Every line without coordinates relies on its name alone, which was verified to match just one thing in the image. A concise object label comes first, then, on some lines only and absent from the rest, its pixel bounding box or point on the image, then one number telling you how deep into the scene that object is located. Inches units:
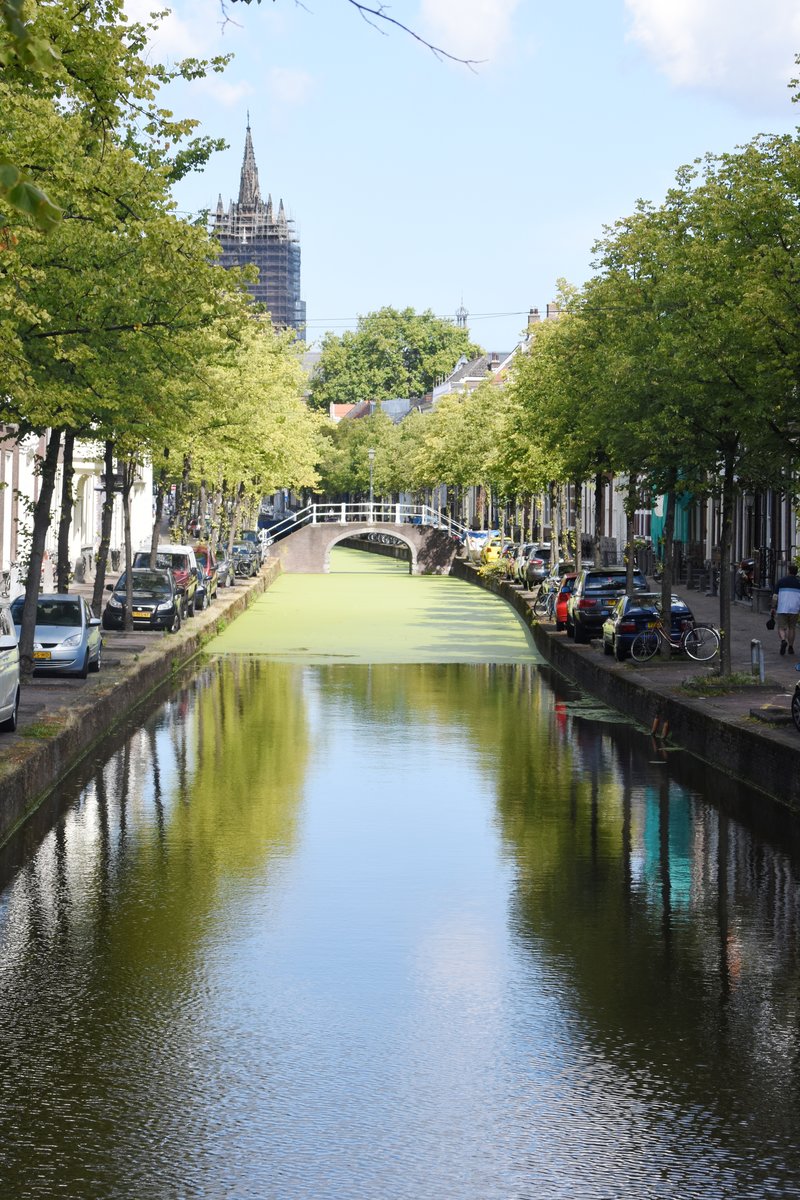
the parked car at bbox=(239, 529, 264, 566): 3259.1
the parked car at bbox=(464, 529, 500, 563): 3437.0
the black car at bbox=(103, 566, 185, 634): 1557.6
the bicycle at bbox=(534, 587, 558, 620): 1771.7
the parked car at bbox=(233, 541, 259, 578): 2731.3
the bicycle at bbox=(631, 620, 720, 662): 1205.7
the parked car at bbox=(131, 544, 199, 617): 1792.6
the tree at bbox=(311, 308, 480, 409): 6505.9
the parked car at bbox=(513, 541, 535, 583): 2442.4
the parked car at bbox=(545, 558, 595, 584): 1950.5
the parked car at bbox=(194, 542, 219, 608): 1899.6
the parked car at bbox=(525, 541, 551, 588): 2340.1
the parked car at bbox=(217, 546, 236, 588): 2465.6
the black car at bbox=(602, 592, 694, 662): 1235.2
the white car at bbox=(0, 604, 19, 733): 714.8
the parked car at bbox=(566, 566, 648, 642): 1456.7
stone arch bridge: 3700.8
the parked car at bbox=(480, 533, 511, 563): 2989.7
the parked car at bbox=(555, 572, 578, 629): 1614.2
